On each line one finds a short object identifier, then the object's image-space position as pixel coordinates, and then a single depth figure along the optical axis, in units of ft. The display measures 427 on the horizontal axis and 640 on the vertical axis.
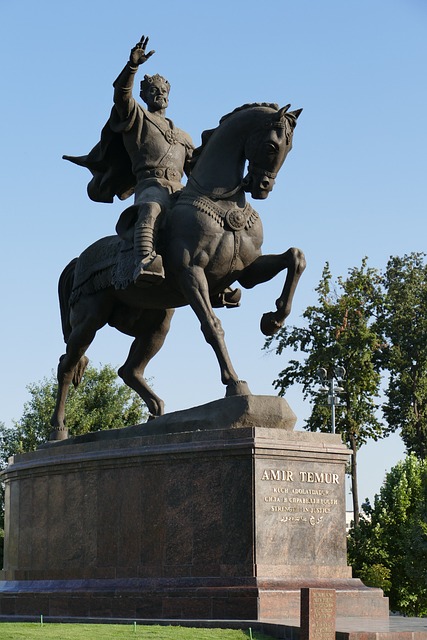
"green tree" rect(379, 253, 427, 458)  163.73
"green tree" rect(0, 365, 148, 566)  153.89
